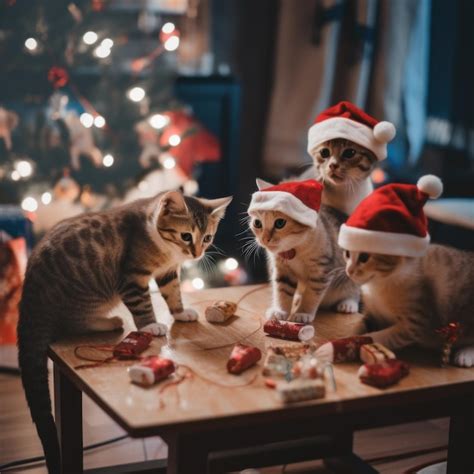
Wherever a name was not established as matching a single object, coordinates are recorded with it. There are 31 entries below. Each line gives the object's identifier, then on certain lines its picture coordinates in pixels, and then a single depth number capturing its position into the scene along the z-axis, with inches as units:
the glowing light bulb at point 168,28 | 121.0
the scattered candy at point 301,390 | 51.4
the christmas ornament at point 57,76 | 114.9
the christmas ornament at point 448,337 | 59.1
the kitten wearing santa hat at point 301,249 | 63.8
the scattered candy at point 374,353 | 57.3
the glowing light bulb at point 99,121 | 116.4
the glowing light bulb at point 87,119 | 116.6
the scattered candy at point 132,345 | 59.4
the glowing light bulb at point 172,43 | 121.1
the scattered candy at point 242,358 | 56.9
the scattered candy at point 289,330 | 64.3
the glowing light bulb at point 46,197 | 114.8
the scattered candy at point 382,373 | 54.6
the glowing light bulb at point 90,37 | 112.8
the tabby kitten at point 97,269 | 62.6
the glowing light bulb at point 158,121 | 117.8
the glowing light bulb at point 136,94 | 117.3
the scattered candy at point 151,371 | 54.2
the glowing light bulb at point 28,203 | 114.3
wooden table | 50.3
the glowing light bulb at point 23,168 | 113.2
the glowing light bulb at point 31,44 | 110.9
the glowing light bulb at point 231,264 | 109.6
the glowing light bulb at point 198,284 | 110.7
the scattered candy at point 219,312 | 68.8
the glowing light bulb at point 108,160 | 118.2
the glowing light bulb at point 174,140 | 119.8
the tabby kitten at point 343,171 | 71.4
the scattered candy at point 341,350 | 59.2
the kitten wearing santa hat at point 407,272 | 57.2
